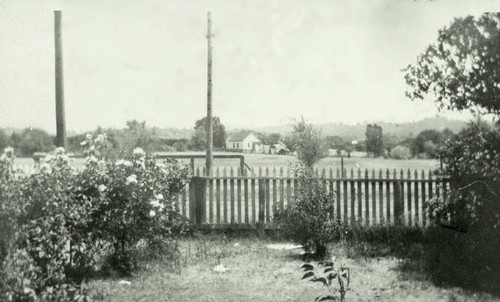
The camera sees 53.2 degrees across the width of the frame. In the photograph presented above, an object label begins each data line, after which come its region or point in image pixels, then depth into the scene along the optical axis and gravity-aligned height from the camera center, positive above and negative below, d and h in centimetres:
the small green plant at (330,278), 390 -110
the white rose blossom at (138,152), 686 -3
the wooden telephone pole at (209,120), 1510 +89
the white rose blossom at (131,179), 638 -37
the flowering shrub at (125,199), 643 -65
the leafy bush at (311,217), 718 -101
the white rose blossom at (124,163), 659 -17
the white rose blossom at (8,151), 431 +0
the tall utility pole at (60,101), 1010 +101
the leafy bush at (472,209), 578 -77
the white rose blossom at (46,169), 558 -21
